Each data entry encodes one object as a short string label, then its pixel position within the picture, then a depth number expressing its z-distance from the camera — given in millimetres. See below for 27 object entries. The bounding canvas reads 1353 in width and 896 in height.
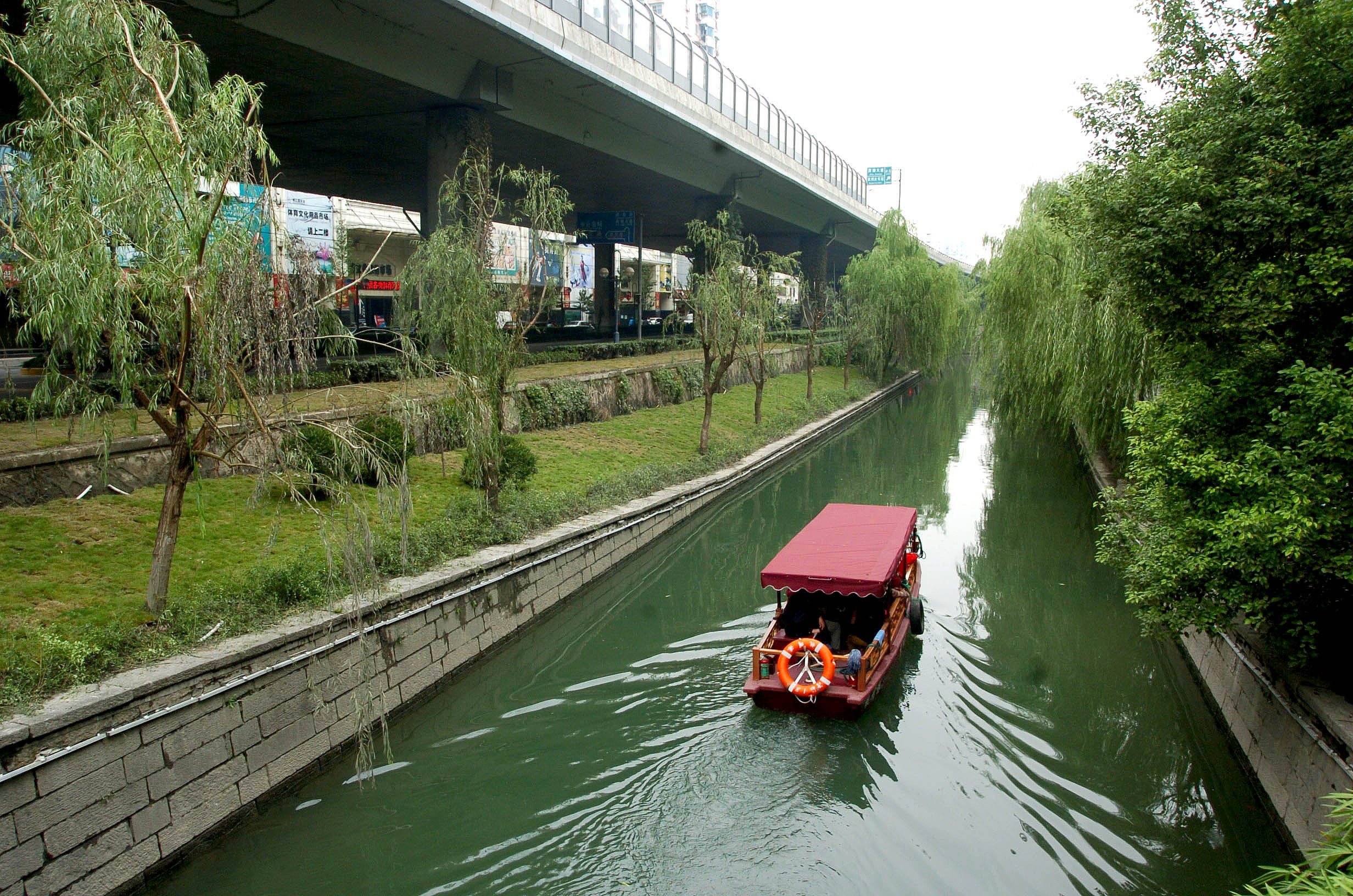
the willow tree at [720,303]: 19984
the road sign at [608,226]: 32844
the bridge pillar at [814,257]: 45250
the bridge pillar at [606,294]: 39250
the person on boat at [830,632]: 10055
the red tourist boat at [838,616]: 8961
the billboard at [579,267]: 47875
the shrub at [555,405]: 19141
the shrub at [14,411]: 11453
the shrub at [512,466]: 13734
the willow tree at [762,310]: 21719
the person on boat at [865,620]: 10570
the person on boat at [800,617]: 10391
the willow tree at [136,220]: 6227
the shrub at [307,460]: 7148
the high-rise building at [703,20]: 104750
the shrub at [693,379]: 26781
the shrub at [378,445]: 7168
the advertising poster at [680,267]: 65875
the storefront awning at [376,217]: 39594
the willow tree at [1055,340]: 12930
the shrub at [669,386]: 25422
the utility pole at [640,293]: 37731
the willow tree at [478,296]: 11914
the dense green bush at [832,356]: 41562
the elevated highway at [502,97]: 14469
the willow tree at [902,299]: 33812
